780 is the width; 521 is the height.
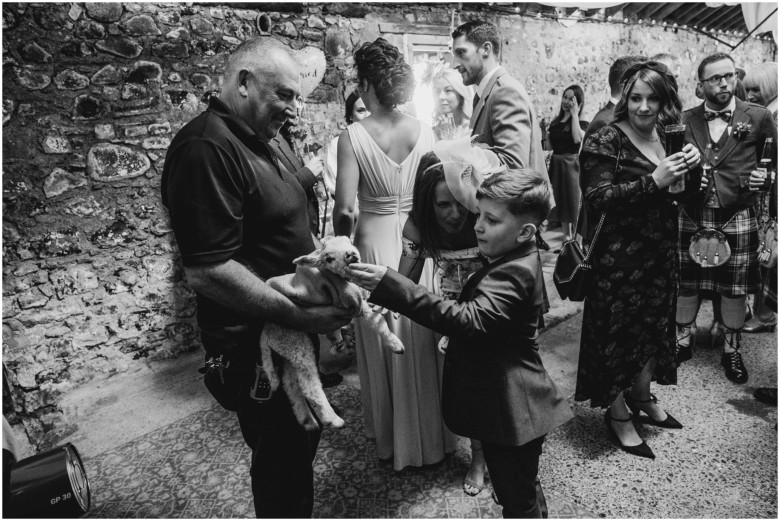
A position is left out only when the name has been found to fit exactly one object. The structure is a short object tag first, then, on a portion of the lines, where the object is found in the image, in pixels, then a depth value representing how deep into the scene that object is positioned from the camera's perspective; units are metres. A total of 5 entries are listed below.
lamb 1.39
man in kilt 2.89
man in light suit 2.46
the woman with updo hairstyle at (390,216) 2.31
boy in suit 1.61
